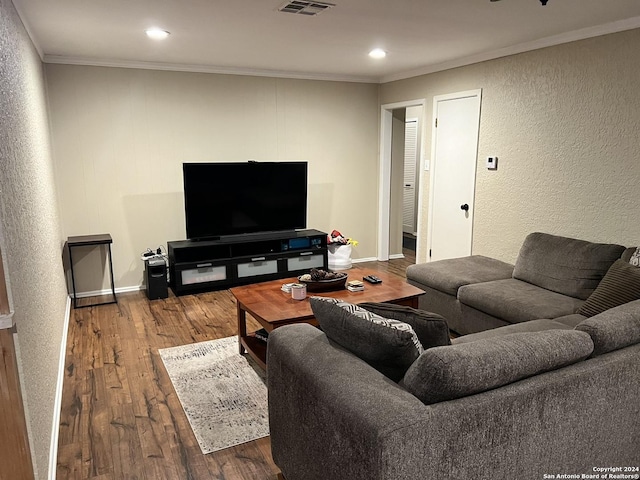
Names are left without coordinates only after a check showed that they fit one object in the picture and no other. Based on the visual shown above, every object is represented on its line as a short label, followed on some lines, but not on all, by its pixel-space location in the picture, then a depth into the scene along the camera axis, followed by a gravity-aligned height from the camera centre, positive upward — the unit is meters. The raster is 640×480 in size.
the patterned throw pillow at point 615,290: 2.76 -0.73
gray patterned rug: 2.59 -1.41
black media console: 4.96 -1.02
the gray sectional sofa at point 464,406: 1.52 -0.83
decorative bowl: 3.41 -0.85
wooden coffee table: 2.99 -0.92
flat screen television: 4.97 -0.36
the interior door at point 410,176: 7.80 -0.21
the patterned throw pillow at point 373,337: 1.77 -0.65
